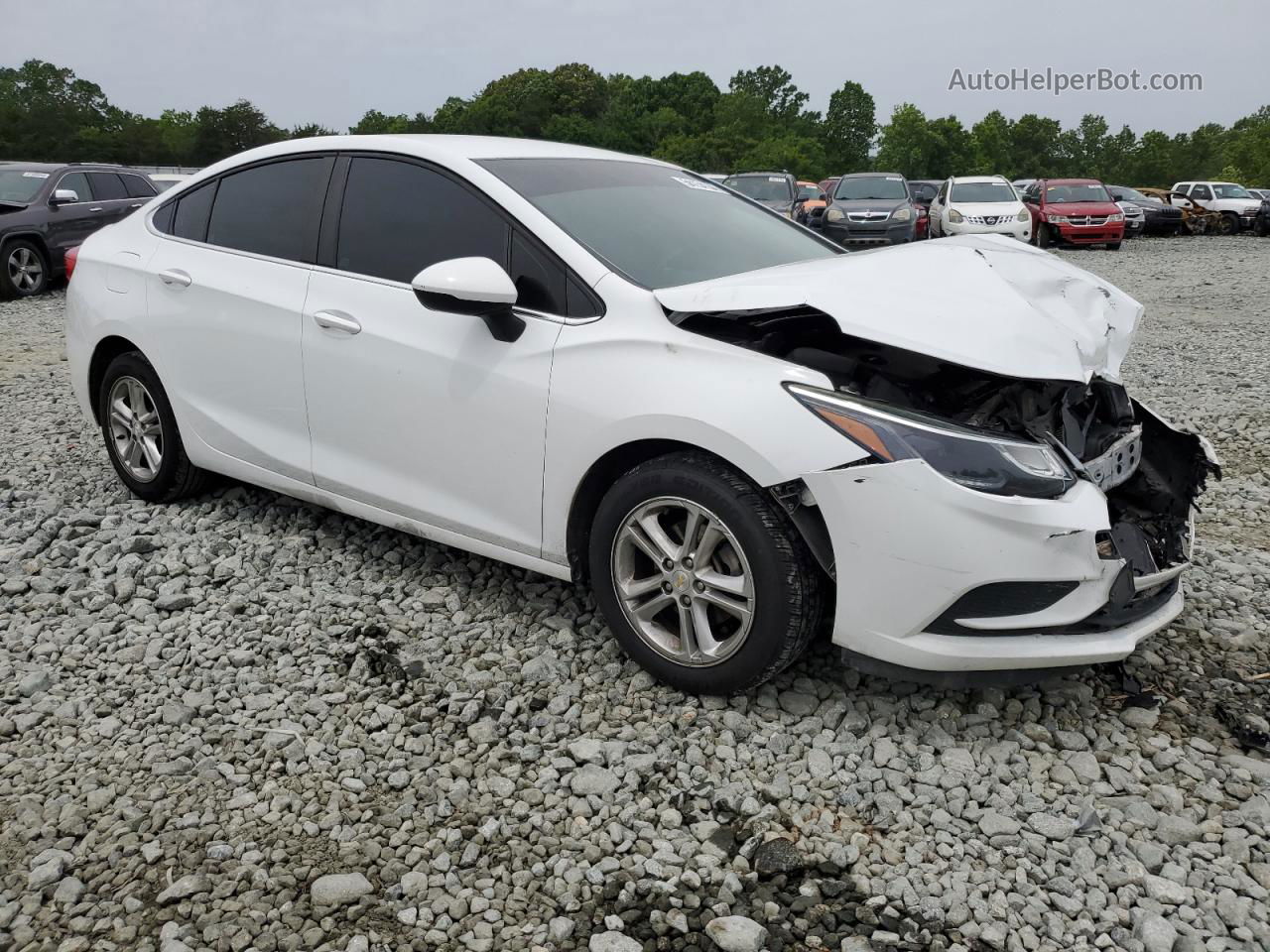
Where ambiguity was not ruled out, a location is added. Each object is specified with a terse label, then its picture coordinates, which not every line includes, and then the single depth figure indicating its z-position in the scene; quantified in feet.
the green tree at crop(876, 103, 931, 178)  244.22
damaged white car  9.16
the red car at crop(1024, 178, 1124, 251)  71.56
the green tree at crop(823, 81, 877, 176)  312.29
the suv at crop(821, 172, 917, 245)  62.95
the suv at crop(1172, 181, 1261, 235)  88.99
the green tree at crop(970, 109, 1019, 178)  252.01
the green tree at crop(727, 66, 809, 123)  353.31
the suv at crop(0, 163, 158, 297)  43.50
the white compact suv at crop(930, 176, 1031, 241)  65.46
